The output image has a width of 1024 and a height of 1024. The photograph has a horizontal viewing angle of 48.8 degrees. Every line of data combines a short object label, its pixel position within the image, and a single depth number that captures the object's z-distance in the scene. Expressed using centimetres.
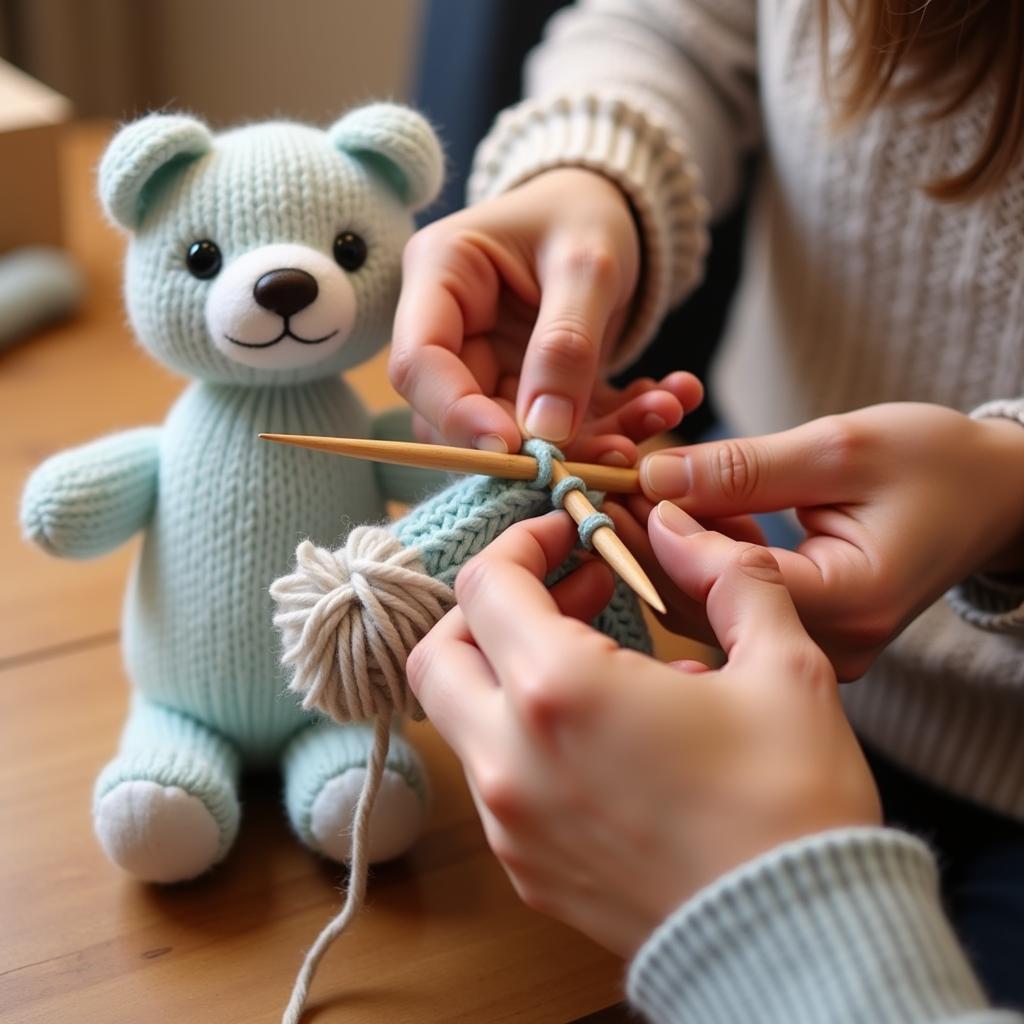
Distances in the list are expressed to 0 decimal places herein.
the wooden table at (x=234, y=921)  48
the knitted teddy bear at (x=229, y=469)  51
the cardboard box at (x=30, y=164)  100
